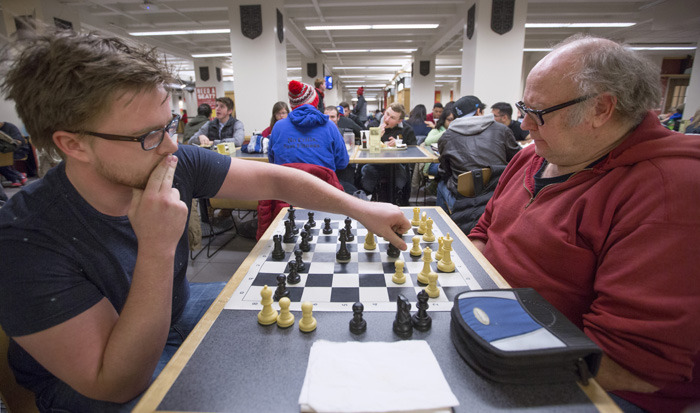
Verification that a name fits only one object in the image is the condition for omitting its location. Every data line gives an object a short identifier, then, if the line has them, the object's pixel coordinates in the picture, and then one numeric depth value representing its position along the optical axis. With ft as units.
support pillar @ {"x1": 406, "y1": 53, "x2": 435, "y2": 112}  42.16
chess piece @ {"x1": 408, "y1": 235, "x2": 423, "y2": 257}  4.25
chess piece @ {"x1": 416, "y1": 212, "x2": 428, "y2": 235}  4.94
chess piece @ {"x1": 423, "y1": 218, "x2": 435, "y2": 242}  4.75
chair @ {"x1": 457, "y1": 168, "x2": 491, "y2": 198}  7.96
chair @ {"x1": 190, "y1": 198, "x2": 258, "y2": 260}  10.84
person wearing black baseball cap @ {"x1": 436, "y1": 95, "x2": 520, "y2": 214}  10.28
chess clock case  2.22
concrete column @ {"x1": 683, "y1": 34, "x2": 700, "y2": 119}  28.07
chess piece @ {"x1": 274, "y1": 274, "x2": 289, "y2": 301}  3.37
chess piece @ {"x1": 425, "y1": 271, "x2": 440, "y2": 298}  3.41
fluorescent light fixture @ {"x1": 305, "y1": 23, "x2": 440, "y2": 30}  29.40
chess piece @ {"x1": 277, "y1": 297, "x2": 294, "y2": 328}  2.95
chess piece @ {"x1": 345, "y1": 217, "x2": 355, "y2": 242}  4.65
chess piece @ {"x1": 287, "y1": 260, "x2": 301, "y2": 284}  3.67
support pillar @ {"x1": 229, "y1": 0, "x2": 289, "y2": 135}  22.62
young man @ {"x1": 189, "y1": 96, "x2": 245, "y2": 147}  17.84
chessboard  3.35
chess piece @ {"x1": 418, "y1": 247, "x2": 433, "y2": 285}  3.63
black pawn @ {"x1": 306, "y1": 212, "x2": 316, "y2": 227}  5.13
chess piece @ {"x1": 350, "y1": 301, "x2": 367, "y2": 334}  2.86
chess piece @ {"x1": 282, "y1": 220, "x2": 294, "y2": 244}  4.63
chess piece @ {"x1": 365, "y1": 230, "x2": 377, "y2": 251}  4.45
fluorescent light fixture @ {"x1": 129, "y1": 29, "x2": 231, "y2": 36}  31.09
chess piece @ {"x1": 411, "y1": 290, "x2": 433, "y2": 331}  2.90
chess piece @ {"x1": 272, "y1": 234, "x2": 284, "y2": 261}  4.22
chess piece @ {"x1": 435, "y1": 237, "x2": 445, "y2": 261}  4.05
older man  2.77
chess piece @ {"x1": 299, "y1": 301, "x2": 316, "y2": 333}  2.88
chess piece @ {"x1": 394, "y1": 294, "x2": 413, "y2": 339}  2.83
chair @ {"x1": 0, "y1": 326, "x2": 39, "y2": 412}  3.20
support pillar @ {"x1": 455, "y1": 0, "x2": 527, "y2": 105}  21.34
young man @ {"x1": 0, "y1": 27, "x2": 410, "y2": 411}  2.51
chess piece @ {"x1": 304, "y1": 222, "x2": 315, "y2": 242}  4.60
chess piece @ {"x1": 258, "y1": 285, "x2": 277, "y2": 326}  2.99
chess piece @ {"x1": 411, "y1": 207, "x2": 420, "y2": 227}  5.32
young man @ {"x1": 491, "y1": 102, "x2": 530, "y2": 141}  15.47
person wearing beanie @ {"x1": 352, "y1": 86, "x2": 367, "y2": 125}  28.61
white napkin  2.08
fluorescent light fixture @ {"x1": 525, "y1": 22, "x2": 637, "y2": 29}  29.04
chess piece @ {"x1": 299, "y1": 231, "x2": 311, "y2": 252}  4.42
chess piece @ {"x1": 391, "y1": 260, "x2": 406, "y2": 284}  3.66
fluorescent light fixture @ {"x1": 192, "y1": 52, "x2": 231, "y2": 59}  41.96
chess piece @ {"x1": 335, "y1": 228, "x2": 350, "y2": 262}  4.13
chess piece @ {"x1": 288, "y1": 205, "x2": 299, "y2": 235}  4.85
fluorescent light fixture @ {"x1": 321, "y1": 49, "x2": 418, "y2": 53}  40.83
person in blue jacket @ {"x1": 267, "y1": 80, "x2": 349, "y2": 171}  10.20
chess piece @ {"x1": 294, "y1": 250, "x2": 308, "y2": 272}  3.87
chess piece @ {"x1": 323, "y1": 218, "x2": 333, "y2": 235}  4.98
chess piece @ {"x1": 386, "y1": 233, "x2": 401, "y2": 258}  4.23
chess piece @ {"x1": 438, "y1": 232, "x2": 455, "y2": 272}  3.89
